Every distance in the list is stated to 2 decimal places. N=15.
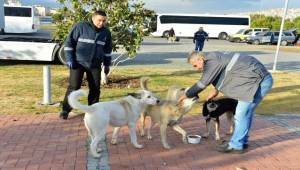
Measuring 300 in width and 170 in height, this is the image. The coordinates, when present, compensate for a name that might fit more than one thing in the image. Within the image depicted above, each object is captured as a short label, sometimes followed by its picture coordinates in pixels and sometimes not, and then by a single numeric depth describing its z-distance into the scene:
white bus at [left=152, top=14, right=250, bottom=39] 39.10
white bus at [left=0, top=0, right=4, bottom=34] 16.93
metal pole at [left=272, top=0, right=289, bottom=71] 13.44
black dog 4.83
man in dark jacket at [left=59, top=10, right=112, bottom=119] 5.38
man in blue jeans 4.19
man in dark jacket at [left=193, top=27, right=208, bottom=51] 20.65
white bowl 4.85
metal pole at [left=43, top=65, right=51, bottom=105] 6.74
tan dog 4.57
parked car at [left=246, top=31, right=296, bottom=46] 33.76
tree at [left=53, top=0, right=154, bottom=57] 8.22
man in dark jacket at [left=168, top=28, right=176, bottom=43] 31.49
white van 28.11
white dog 4.08
